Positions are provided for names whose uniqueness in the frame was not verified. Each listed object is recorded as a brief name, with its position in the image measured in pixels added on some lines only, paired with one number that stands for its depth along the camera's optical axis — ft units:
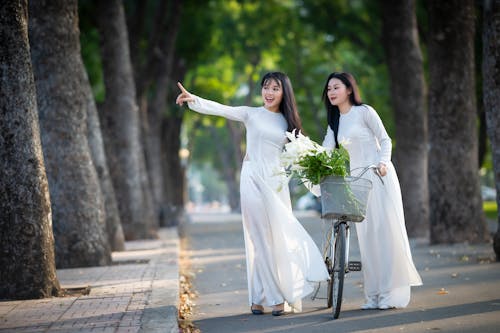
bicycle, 27.07
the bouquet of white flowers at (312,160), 27.45
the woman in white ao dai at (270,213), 29.68
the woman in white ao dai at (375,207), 30.09
